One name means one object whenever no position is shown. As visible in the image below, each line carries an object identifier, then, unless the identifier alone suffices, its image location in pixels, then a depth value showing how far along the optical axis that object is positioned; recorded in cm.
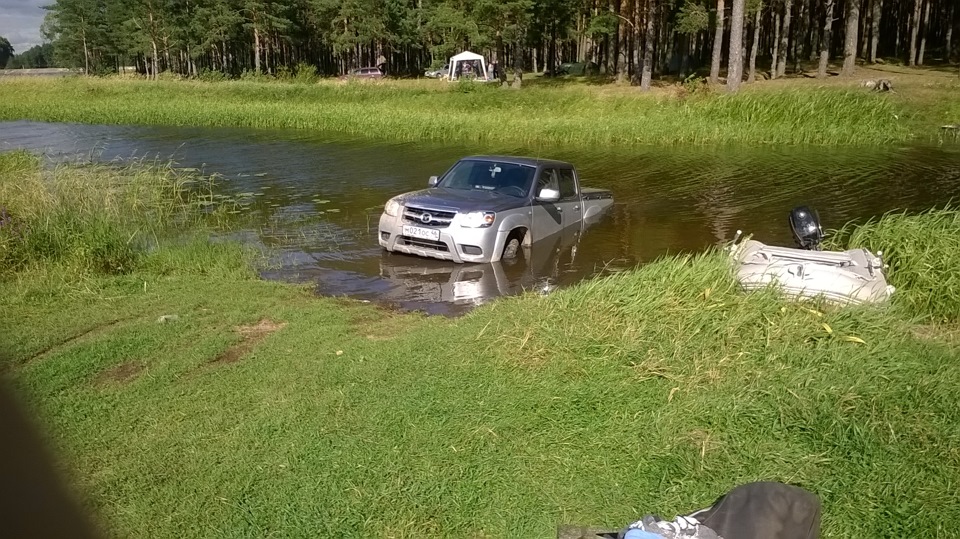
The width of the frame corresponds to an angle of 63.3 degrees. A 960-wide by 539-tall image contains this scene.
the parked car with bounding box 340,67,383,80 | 6277
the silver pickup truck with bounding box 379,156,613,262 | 1081
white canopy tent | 5364
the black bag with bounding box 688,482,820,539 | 386
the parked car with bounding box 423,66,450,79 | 6098
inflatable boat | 722
